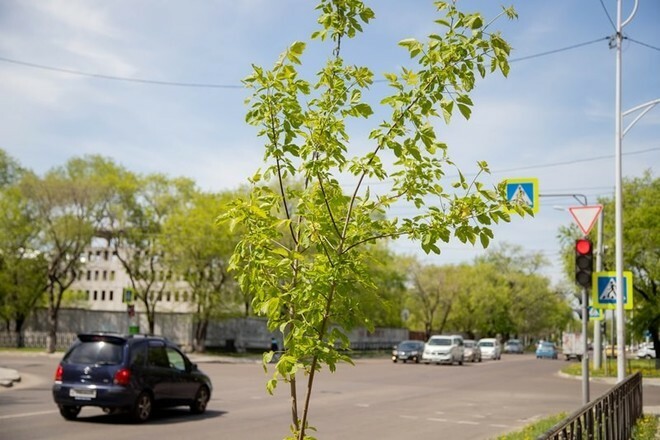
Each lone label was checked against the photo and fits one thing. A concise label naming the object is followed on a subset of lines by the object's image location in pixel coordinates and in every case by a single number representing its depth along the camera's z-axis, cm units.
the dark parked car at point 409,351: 4897
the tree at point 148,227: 4975
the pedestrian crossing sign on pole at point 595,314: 2640
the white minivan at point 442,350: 4784
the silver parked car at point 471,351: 5619
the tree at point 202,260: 4816
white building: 8895
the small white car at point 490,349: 6512
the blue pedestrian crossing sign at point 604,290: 1530
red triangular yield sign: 1358
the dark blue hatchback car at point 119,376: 1389
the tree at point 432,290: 8956
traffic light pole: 1188
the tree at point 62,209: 4469
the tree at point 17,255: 4868
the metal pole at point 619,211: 1897
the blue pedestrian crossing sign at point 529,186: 1516
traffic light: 1237
